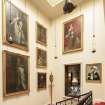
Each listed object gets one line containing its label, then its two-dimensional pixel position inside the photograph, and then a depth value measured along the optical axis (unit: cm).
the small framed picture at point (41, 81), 437
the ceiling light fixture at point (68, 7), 310
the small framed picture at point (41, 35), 450
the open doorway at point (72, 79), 436
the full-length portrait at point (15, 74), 311
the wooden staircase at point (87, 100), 204
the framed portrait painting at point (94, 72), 388
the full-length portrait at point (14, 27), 318
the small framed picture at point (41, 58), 438
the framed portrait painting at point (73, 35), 439
